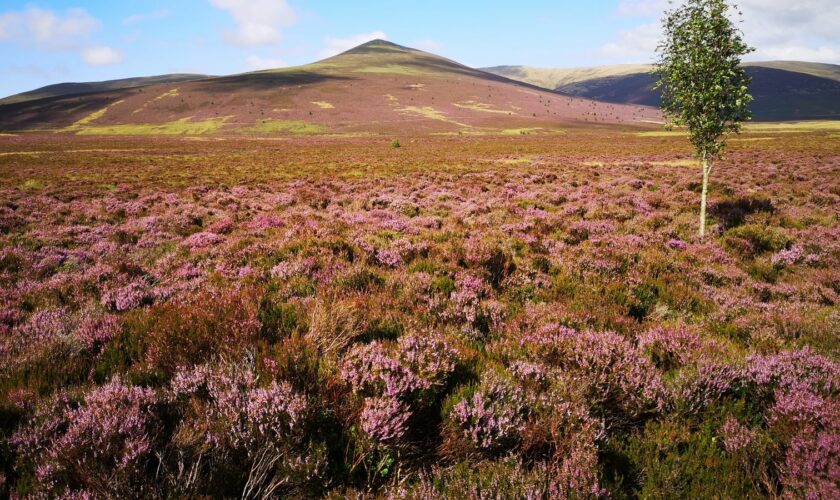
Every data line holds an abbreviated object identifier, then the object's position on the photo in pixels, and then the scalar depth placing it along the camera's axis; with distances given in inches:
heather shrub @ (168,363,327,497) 95.2
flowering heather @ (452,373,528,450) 111.1
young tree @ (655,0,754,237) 408.2
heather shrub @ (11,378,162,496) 87.0
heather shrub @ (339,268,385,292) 241.6
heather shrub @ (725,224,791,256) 376.2
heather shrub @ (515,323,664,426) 132.4
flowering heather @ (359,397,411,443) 107.3
